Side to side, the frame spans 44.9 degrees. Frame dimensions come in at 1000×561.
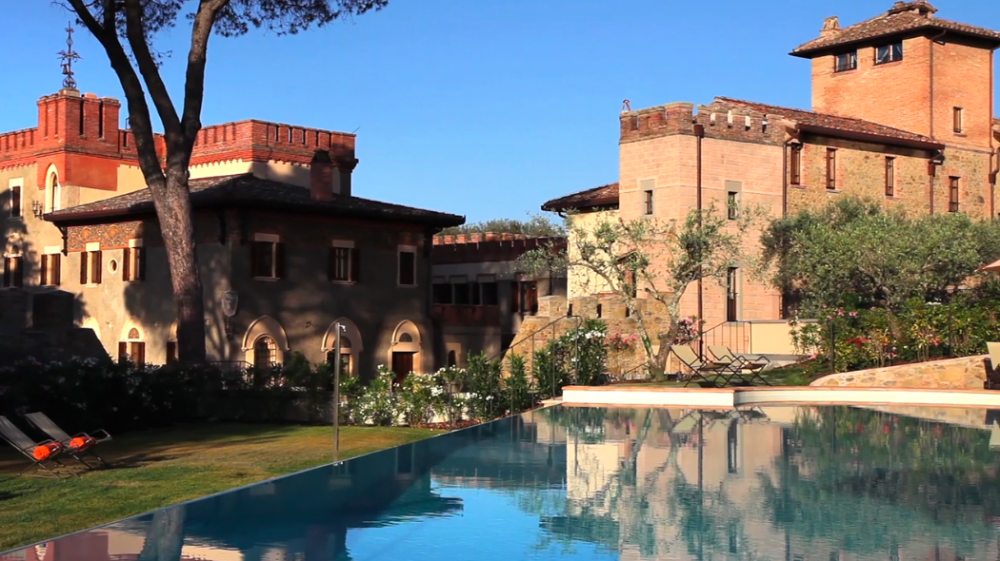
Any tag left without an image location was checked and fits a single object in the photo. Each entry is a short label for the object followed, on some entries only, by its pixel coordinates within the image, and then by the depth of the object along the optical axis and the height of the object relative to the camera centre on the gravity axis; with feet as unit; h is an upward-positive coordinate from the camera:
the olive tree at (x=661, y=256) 91.97 +5.75
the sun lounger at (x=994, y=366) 73.56 -2.42
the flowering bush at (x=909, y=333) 81.87 -0.42
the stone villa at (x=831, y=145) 104.63 +16.79
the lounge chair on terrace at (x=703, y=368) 78.23 -2.67
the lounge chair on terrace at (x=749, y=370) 79.56 -2.92
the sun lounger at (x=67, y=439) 46.14 -4.34
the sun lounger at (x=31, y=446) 45.39 -4.44
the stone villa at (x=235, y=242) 109.29 +8.39
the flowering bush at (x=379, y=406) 70.13 -4.53
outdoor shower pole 44.20 -2.82
